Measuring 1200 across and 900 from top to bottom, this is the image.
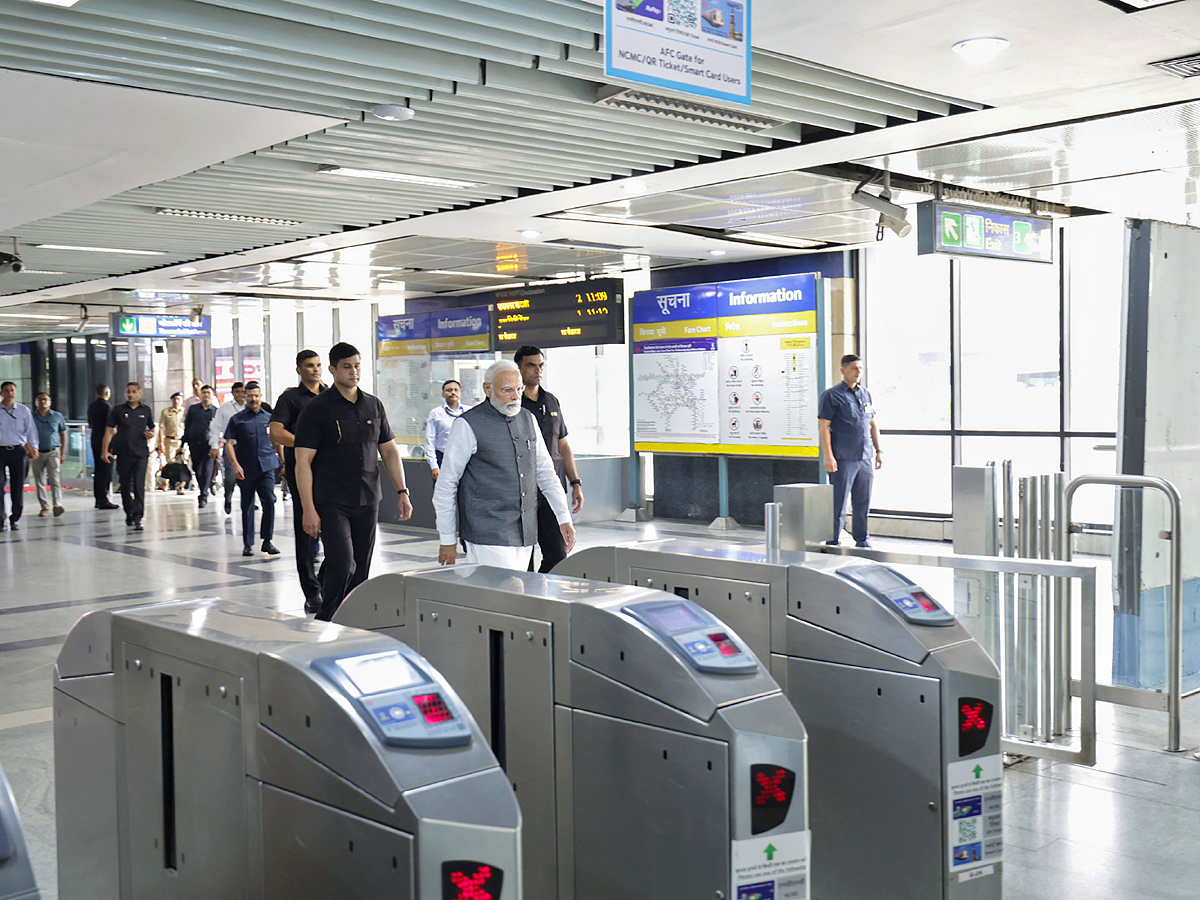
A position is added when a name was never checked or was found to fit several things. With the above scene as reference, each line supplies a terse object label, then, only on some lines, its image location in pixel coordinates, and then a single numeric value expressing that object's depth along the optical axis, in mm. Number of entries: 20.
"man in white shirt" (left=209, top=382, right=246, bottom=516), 11148
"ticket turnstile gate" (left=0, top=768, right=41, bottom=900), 1560
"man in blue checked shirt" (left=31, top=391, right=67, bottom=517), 13145
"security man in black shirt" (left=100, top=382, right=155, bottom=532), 12086
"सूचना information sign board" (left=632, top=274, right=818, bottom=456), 10500
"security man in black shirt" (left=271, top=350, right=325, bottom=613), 6645
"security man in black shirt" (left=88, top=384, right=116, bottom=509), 13336
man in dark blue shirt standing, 9078
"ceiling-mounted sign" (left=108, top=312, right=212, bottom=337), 13992
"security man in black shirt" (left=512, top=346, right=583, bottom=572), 5754
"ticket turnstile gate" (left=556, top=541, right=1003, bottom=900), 2766
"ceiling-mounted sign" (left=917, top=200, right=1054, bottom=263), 6957
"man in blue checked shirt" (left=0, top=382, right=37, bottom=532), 11531
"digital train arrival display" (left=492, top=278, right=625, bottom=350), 11359
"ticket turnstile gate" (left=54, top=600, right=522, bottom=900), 1781
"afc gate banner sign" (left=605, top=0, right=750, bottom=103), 3145
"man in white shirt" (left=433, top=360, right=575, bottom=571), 4566
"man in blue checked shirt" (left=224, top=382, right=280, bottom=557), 8867
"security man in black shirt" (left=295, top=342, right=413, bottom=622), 5664
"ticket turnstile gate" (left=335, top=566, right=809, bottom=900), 2334
